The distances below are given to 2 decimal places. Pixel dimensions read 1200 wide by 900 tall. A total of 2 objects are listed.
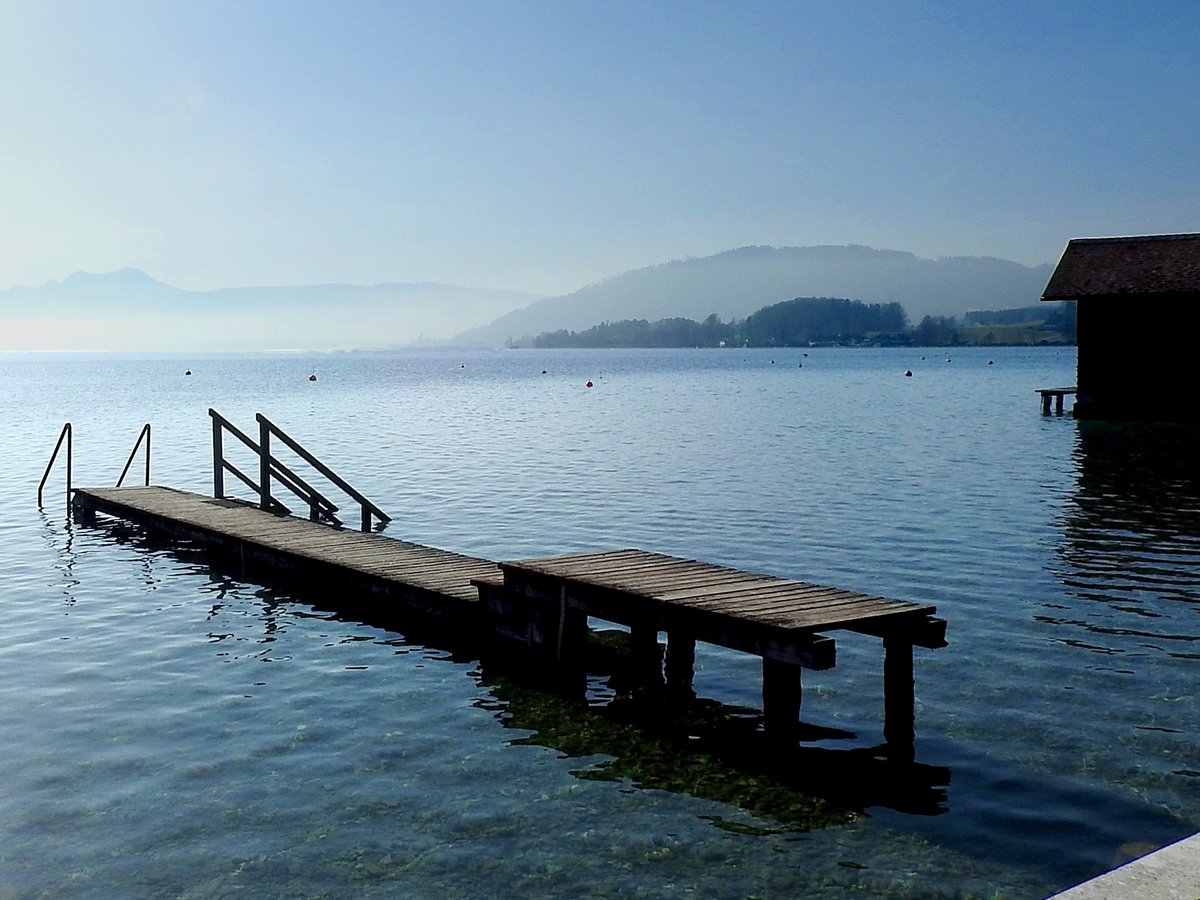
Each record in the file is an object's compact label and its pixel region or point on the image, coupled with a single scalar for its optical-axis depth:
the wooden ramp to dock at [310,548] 16.00
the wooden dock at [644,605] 11.07
